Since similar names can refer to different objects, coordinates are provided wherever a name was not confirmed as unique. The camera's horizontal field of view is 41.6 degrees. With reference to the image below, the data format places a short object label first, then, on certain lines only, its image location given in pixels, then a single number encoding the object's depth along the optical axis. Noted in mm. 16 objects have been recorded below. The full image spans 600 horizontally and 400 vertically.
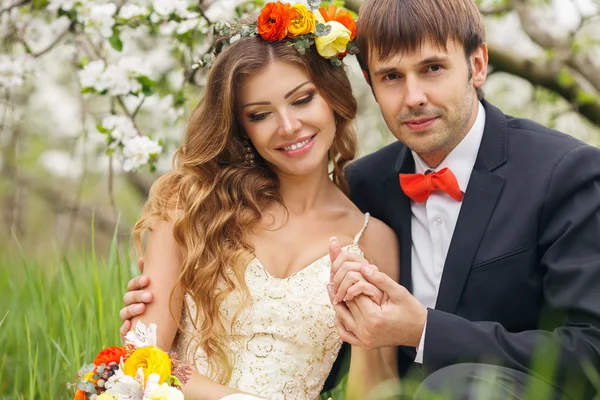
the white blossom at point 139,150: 3754
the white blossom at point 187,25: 3947
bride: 2945
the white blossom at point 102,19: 3770
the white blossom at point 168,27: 4031
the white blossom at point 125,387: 2271
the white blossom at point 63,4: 3875
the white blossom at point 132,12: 3904
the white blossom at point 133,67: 3811
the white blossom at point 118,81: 3801
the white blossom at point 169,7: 3824
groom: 2479
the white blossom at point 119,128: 3824
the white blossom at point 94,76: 3836
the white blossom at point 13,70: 4199
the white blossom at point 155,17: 3898
